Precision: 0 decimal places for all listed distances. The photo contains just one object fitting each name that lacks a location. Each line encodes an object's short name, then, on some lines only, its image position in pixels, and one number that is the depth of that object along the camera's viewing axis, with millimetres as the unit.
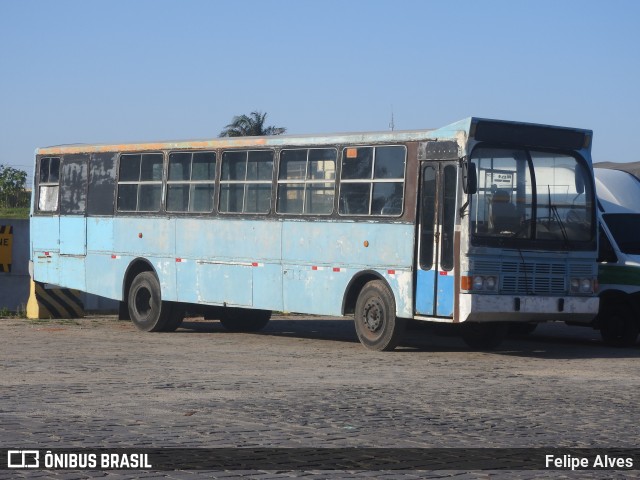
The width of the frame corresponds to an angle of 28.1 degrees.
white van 20172
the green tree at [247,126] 61562
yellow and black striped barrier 25656
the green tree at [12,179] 85125
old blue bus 17781
